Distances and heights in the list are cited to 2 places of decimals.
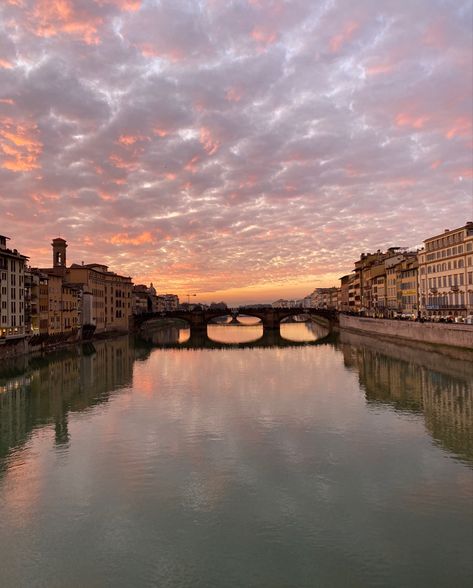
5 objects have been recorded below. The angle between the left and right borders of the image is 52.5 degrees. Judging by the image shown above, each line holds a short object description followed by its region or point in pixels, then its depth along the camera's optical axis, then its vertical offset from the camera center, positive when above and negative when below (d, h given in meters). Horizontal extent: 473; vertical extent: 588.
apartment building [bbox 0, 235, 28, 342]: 73.19 +3.69
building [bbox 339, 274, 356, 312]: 194.62 +2.97
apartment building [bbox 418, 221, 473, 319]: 82.62 +5.77
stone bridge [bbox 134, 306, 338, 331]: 150.25 -1.16
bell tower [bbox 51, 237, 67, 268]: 117.38 +15.50
